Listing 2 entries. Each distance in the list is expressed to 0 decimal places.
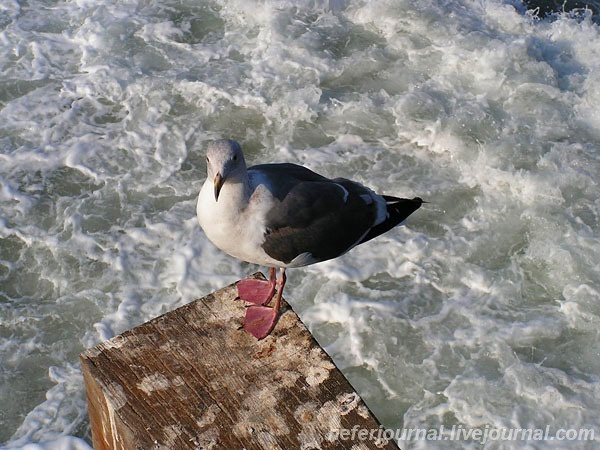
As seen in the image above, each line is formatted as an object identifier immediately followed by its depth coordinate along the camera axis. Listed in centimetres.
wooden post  235
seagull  280
